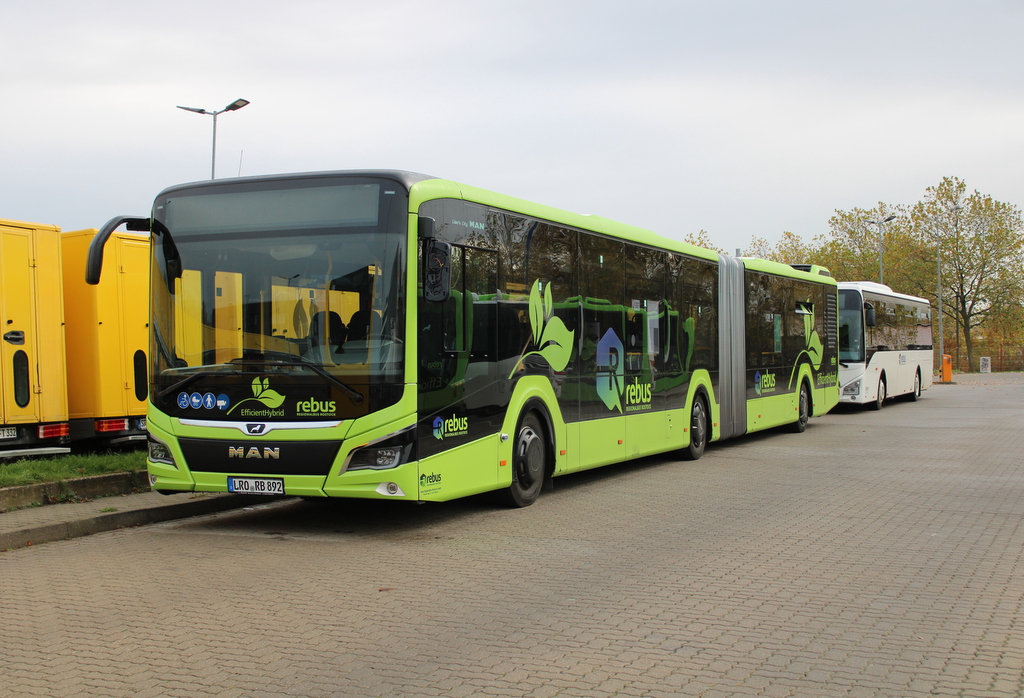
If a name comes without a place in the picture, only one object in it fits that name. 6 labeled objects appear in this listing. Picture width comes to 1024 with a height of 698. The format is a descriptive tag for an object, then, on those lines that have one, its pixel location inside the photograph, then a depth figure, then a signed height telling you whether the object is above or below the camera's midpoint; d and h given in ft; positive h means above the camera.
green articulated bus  27.09 +0.43
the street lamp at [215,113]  80.01 +20.31
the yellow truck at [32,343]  37.99 +0.68
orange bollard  158.51 -4.55
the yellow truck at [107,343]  41.93 +0.71
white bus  85.46 -0.07
